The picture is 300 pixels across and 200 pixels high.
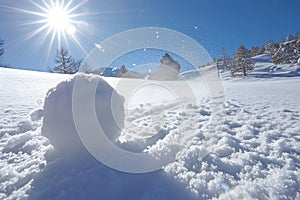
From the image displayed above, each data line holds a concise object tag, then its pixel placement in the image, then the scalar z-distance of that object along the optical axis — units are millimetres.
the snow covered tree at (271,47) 60406
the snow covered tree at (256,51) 71625
